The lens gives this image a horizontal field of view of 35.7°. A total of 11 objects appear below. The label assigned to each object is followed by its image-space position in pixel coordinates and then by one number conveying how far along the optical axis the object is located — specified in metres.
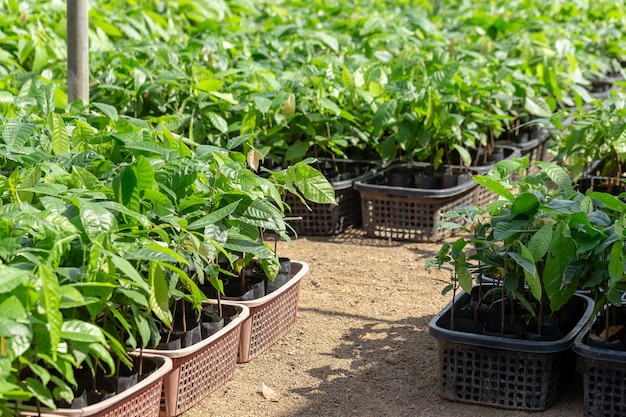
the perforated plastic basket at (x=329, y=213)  5.23
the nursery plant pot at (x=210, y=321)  3.30
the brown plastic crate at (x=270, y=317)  3.57
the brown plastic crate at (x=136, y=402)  2.56
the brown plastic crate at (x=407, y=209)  5.05
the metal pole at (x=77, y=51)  4.49
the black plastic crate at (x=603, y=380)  3.01
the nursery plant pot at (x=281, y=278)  3.74
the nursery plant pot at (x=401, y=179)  5.34
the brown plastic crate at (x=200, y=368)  3.09
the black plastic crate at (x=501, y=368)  3.16
